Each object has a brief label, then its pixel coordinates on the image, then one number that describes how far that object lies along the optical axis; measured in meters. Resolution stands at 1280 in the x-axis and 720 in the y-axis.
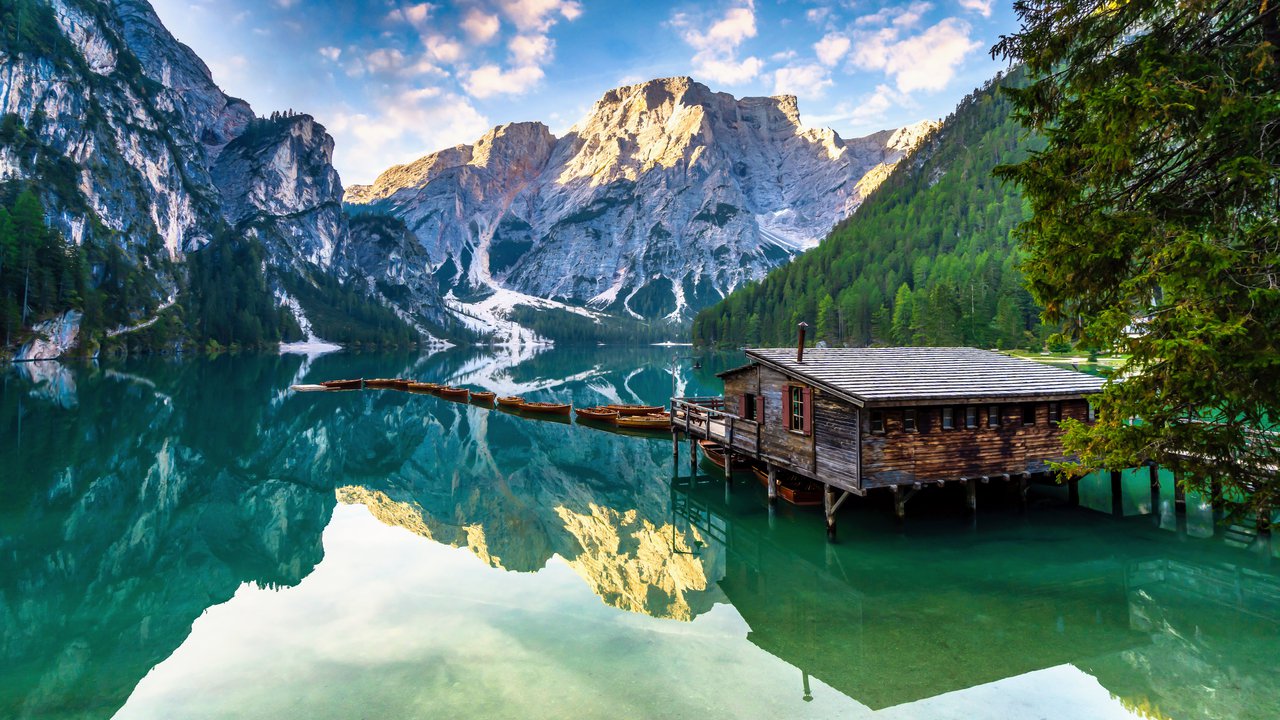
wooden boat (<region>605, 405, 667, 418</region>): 48.56
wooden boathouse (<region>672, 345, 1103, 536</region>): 18.58
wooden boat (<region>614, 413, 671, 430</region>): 44.41
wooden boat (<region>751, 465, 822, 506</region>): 23.28
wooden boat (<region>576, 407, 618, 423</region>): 48.25
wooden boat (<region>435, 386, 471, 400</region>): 64.12
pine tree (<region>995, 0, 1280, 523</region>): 8.27
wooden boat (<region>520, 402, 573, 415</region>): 53.21
